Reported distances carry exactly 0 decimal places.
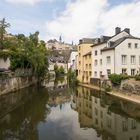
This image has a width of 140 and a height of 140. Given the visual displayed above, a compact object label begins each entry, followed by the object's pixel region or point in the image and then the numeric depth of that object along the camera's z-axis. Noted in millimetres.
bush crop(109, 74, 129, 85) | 21198
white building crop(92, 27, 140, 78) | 24781
